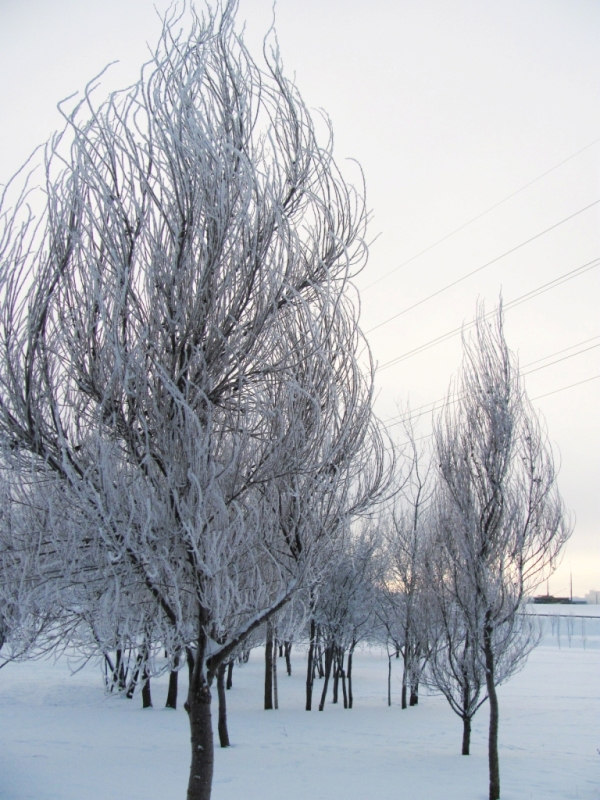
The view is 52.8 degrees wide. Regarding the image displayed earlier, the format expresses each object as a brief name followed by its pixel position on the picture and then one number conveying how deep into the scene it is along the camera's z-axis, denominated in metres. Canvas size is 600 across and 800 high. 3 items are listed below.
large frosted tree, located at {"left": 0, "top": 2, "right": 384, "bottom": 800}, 4.04
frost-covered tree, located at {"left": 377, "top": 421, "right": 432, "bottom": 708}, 17.92
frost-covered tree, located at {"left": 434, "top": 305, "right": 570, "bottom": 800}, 9.67
